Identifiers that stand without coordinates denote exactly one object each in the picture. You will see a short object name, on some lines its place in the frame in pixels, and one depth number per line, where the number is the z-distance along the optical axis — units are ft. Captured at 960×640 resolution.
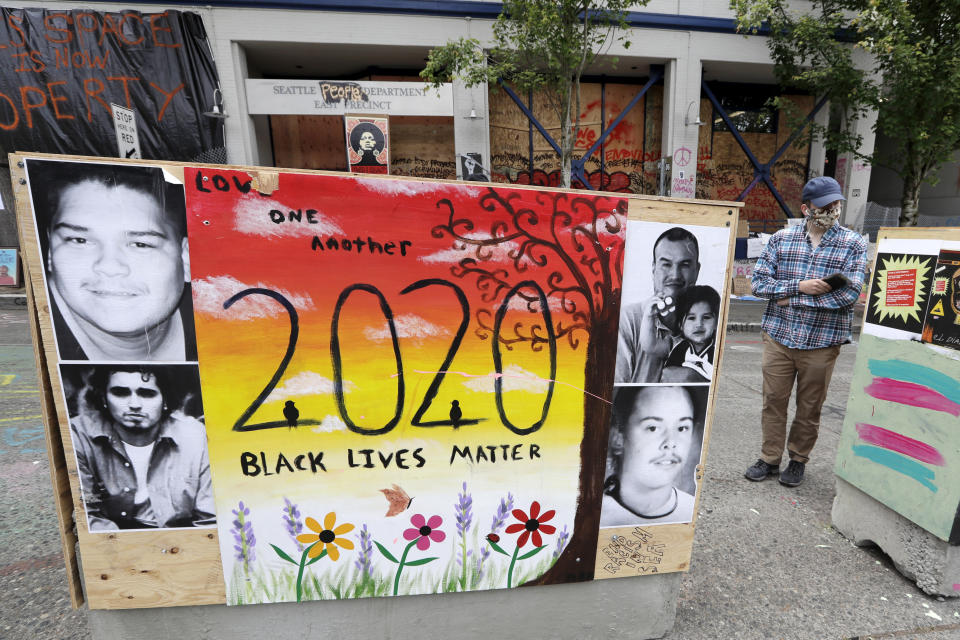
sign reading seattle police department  37.04
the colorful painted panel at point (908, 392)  7.37
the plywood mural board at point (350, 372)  4.75
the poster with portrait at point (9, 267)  33.35
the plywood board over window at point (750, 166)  47.52
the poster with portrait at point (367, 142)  36.60
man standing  9.54
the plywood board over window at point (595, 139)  43.50
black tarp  32.89
